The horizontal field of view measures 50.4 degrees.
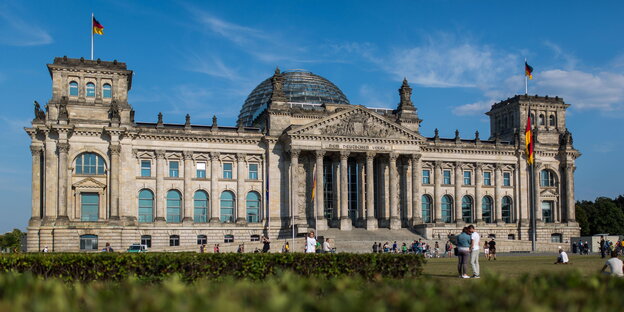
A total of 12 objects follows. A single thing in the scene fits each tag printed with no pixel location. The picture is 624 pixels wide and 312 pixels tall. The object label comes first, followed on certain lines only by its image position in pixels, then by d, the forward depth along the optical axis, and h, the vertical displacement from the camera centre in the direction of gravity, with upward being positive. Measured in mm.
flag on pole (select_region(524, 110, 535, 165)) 65125 +4611
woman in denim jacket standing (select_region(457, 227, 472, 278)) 31031 -2696
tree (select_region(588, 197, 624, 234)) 120825 -5030
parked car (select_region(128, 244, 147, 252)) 66438 -5180
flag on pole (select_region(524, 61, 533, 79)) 91981 +16973
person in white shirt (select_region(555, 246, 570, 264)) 44875 -4531
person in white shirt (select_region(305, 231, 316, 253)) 38750 -2855
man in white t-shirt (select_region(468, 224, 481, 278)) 30766 -2724
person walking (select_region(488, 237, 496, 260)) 53200 -4426
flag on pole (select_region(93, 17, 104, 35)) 76438 +19457
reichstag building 74688 +2549
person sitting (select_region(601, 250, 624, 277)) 24794 -2796
